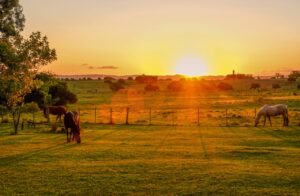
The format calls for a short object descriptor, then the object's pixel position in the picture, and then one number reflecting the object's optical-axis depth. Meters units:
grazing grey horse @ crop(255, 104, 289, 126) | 42.50
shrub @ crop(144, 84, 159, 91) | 133.12
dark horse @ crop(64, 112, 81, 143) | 27.74
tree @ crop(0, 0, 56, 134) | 25.83
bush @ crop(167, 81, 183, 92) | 134.50
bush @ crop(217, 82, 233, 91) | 139.49
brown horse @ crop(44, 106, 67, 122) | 45.94
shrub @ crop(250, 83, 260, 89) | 140.12
